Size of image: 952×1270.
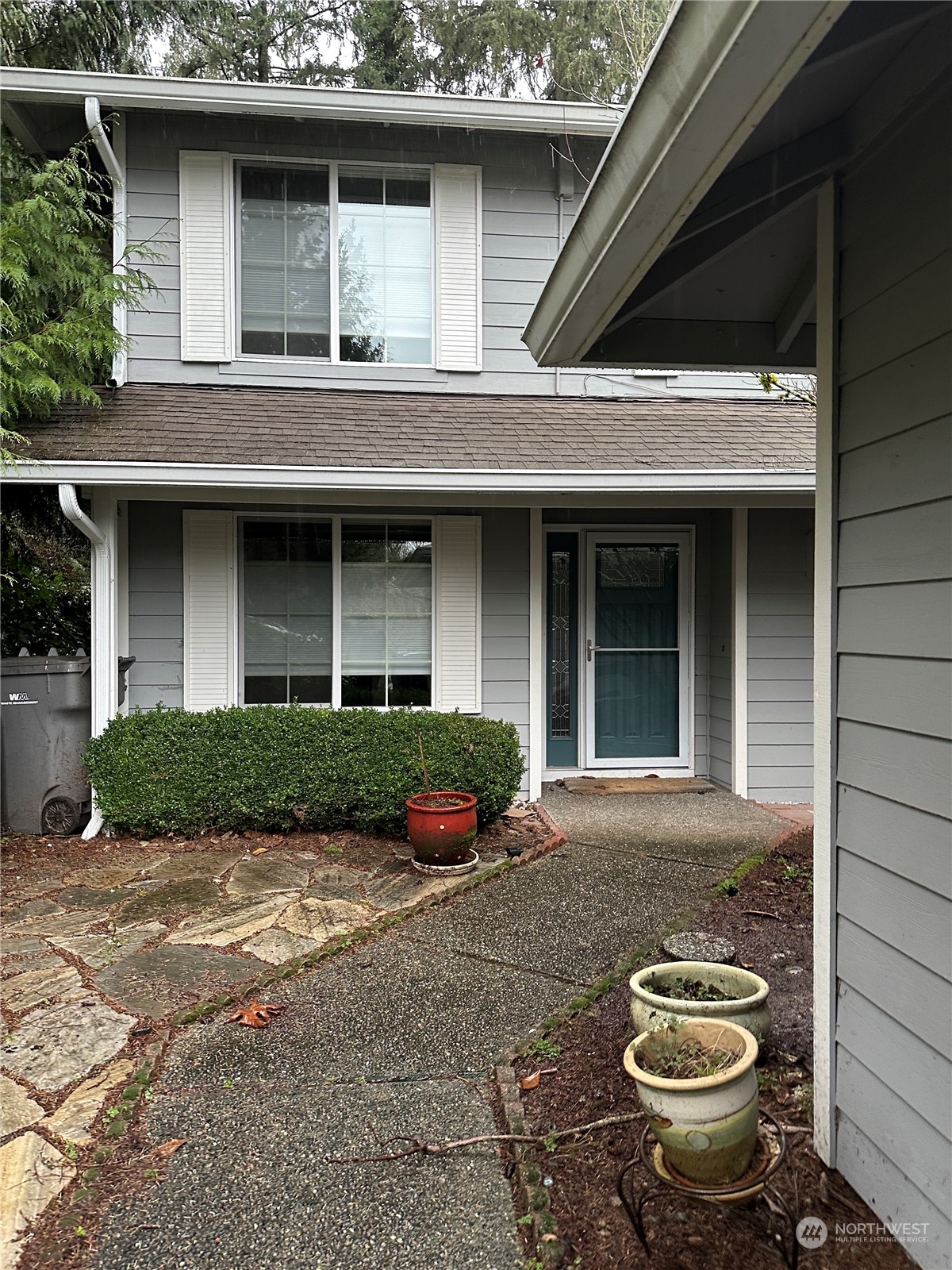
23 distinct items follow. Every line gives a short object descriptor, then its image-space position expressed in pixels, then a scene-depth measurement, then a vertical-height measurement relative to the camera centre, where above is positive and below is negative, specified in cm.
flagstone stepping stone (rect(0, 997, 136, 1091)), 270 -151
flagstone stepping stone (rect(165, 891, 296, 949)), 383 -151
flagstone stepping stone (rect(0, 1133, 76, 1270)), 199 -150
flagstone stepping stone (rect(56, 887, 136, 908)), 427 -151
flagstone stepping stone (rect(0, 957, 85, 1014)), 319 -151
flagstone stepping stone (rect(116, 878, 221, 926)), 410 -151
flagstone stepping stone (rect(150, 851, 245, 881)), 477 -151
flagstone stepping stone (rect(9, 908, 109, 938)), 390 -151
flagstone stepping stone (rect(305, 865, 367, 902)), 440 -150
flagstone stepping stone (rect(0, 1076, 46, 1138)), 239 -150
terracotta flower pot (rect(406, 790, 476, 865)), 468 -124
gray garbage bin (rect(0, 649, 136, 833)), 539 -84
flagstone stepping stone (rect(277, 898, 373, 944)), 391 -151
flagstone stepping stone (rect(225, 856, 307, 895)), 450 -150
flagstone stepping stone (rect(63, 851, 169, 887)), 463 -151
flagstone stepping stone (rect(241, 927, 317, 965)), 363 -152
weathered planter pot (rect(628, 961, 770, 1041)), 229 -112
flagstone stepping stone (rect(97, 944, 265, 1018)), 320 -151
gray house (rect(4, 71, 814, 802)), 573 +106
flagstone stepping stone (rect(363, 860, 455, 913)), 430 -150
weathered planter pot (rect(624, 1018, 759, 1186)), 184 -115
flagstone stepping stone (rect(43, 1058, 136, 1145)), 237 -150
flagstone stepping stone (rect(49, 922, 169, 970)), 359 -151
